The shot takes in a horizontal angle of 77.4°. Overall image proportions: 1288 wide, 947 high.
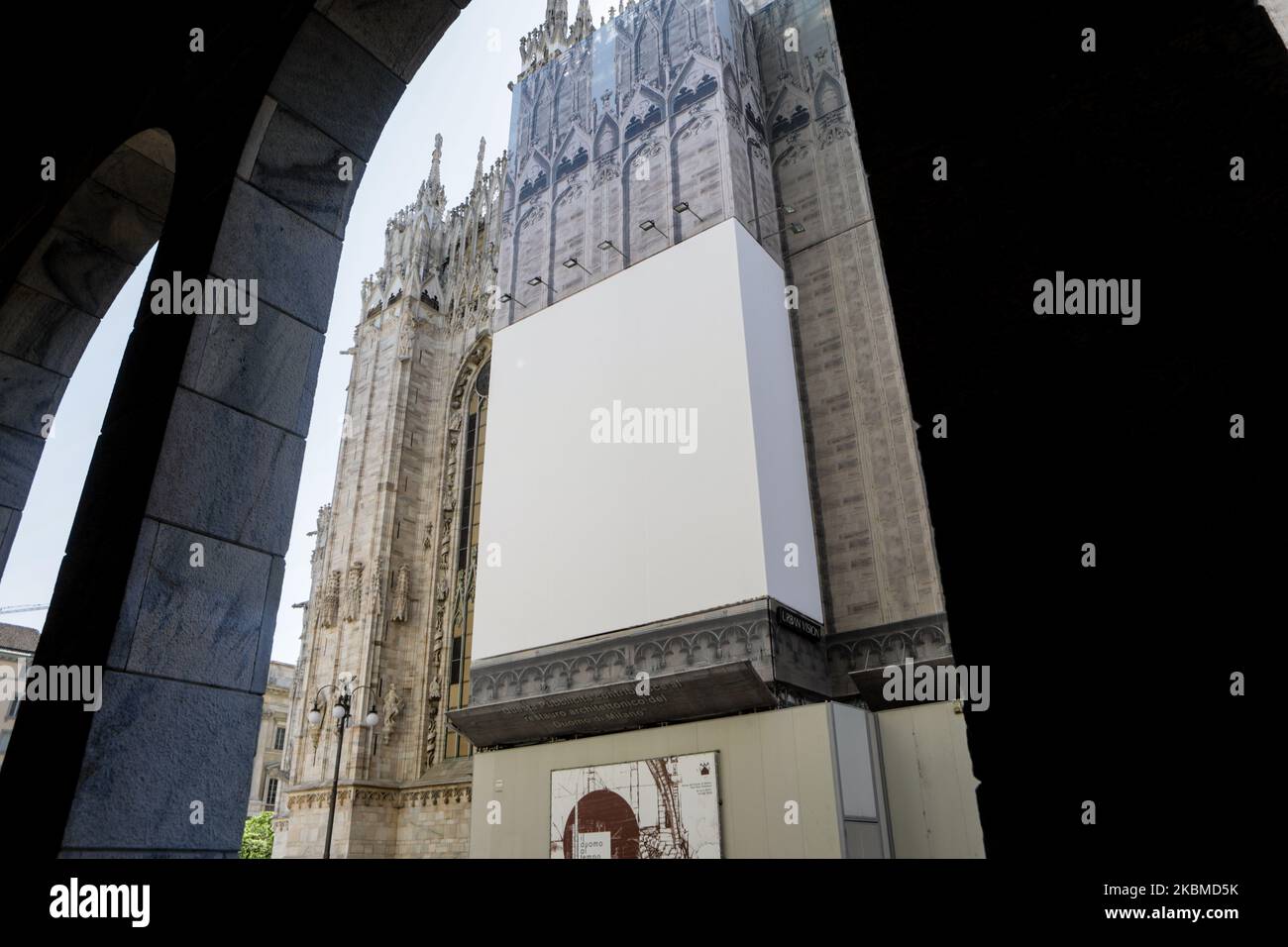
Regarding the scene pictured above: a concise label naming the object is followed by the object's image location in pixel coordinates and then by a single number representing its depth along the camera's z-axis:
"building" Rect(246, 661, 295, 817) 35.38
